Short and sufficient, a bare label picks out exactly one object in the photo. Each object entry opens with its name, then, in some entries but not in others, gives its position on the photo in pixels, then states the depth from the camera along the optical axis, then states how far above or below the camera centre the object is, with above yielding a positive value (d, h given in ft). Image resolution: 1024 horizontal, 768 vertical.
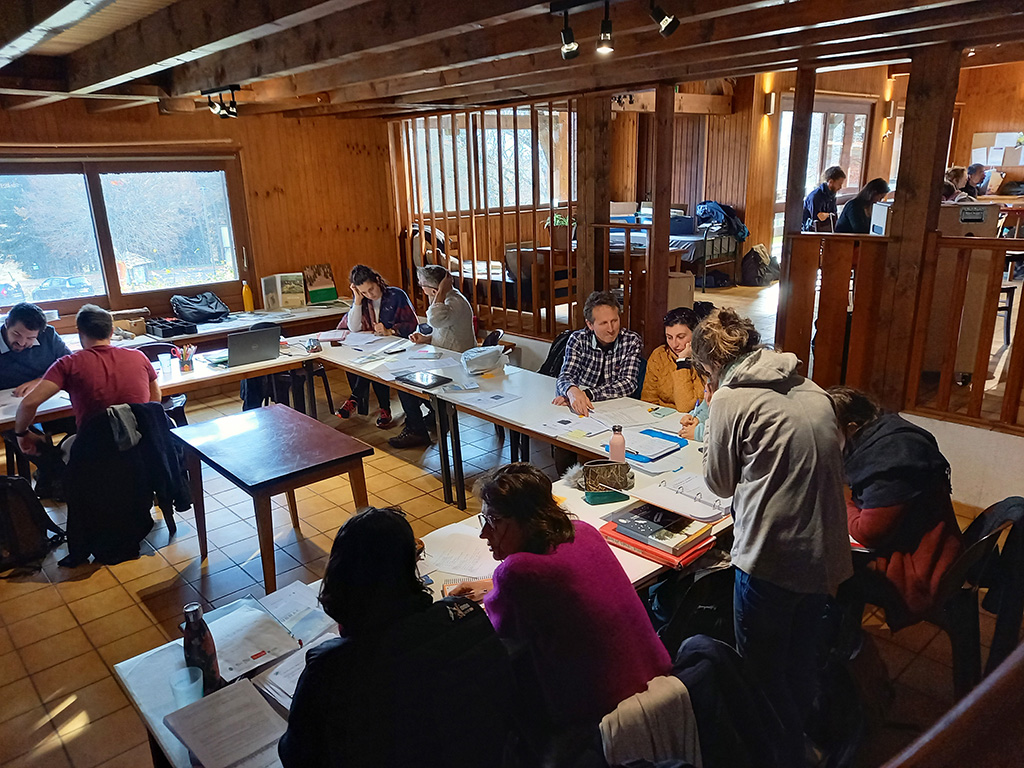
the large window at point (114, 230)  18.89 -0.65
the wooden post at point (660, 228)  16.48 -0.83
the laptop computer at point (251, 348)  16.12 -3.27
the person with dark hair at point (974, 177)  28.60 +0.33
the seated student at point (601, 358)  12.82 -2.94
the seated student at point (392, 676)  4.50 -3.04
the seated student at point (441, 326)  17.43 -3.07
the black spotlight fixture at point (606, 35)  8.50 +1.90
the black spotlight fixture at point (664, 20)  8.52 +2.03
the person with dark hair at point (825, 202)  24.29 -0.44
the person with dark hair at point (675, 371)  11.52 -3.05
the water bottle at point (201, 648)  6.08 -3.74
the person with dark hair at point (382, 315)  18.95 -3.03
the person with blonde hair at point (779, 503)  6.59 -2.91
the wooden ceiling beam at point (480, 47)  9.70 +2.46
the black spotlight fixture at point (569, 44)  8.97 +1.91
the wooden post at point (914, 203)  12.75 -0.30
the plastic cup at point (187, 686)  5.92 -4.00
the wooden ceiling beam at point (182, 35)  8.68 +2.39
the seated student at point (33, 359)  13.33 -3.00
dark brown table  10.11 -3.74
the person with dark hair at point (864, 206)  18.44 -0.46
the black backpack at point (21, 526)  11.92 -5.39
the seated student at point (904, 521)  7.65 -3.59
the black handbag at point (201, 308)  20.52 -2.96
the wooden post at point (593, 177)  18.10 +0.46
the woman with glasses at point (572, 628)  5.47 -3.32
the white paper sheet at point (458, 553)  7.72 -3.91
